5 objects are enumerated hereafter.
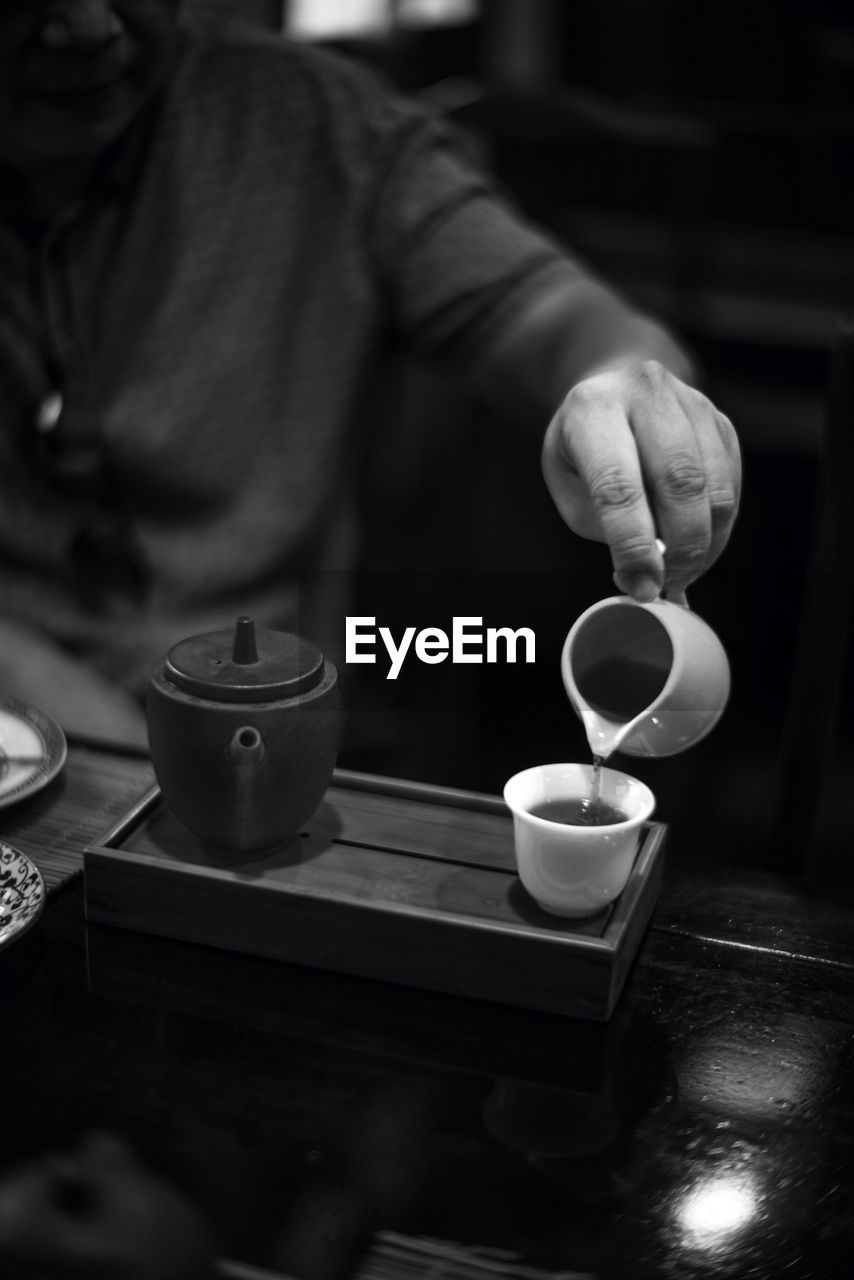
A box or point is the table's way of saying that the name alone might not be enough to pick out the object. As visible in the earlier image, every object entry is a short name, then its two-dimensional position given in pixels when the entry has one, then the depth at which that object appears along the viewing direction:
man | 1.51
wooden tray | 0.83
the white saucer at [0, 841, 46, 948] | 0.84
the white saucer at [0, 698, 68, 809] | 1.03
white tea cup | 0.83
